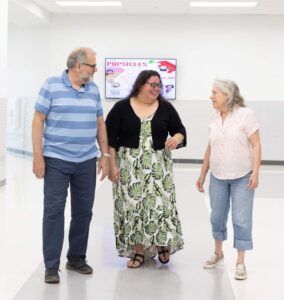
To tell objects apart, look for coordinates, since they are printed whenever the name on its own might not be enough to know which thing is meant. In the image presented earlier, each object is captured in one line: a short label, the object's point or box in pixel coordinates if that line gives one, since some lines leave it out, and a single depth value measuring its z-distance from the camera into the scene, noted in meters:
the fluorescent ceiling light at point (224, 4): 10.20
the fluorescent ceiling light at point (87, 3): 10.39
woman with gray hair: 3.82
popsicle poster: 11.52
